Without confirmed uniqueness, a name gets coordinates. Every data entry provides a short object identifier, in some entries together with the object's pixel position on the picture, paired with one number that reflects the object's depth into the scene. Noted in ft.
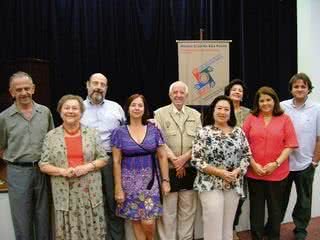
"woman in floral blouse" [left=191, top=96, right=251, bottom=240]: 9.21
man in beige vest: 9.87
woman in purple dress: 9.00
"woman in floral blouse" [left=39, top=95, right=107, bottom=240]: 8.30
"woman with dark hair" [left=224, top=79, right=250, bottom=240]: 10.53
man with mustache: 9.83
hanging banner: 13.93
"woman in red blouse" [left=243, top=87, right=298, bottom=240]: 9.72
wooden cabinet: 13.07
